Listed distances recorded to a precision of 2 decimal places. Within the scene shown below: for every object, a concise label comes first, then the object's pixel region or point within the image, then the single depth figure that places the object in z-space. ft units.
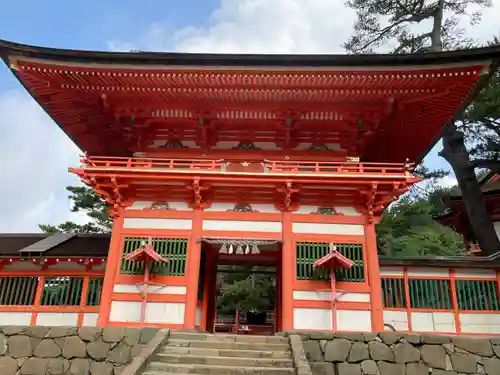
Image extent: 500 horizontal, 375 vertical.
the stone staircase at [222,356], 22.57
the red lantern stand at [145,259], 31.37
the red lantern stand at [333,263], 30.91
